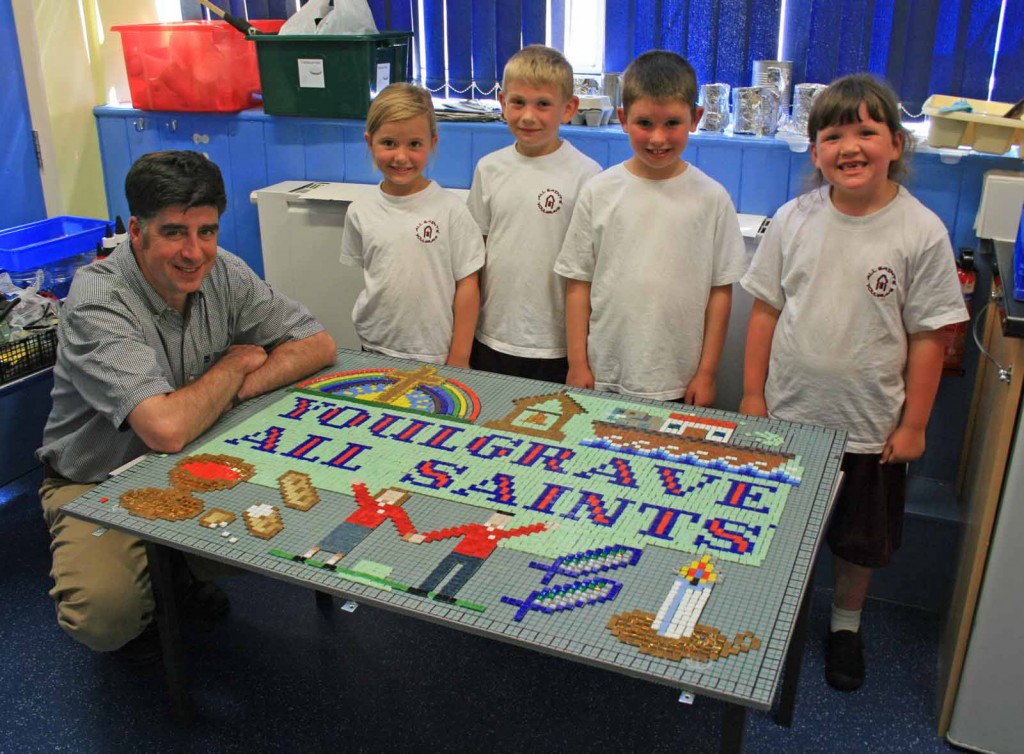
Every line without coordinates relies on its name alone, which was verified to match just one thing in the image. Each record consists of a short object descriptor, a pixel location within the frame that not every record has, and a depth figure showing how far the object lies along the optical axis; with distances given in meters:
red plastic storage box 3.17
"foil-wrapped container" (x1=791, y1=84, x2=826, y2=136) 2.63
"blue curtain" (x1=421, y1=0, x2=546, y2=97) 3.05
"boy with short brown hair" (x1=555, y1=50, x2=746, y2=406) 2.05
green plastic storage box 2.99
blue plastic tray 2.74
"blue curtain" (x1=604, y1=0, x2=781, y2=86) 2.79
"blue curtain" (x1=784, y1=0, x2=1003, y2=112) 2.56
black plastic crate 2.32
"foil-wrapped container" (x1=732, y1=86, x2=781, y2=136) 2.65
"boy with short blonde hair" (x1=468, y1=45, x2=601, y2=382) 2.25
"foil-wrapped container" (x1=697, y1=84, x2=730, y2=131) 2.73
